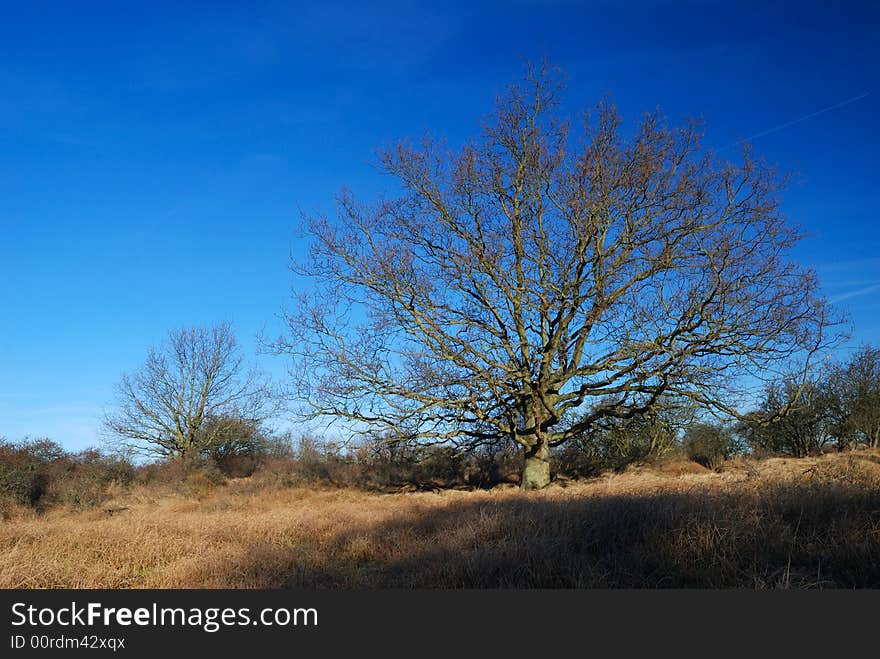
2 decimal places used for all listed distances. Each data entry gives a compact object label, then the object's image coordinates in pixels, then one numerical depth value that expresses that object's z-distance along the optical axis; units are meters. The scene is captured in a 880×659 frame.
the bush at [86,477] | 19.08
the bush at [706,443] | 23.12
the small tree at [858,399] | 25.02
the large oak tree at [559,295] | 14.54
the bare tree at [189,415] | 30.05
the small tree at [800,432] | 23.16
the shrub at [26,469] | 18.88
